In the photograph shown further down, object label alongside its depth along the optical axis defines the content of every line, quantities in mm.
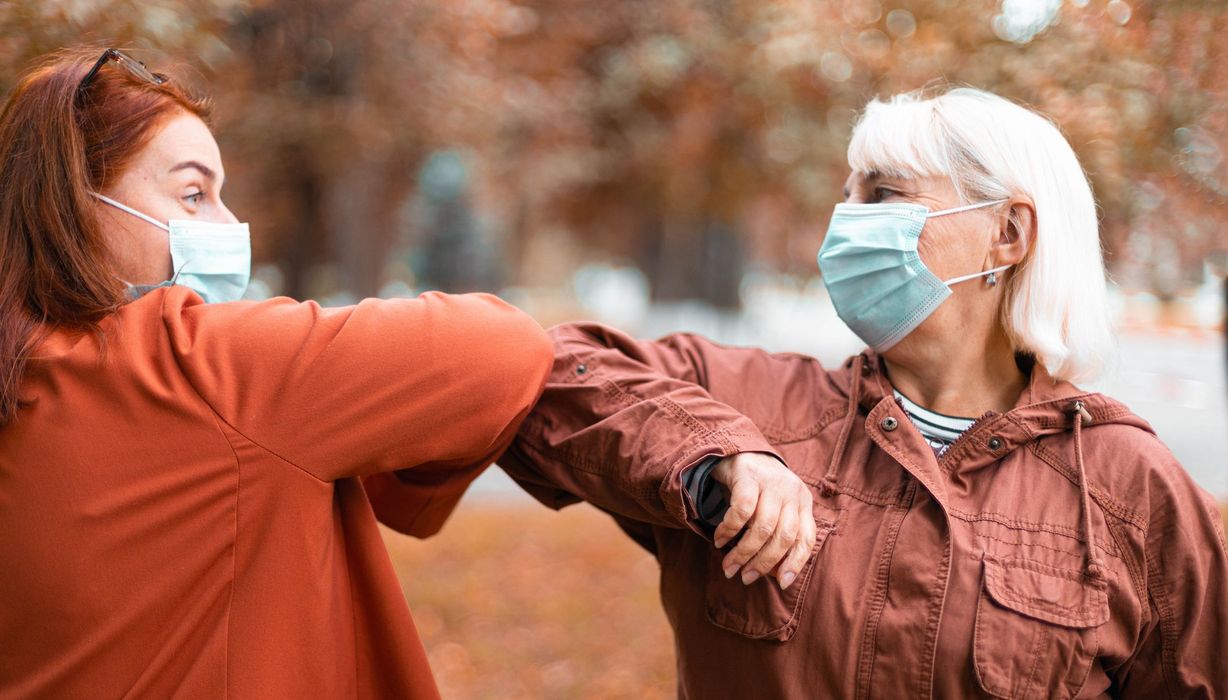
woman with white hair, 2020
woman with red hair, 1851
